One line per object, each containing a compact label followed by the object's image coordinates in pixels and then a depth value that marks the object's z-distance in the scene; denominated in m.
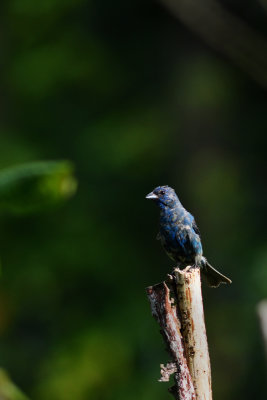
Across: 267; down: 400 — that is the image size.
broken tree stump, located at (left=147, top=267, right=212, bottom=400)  5.55
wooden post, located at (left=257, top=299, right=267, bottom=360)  8.79
